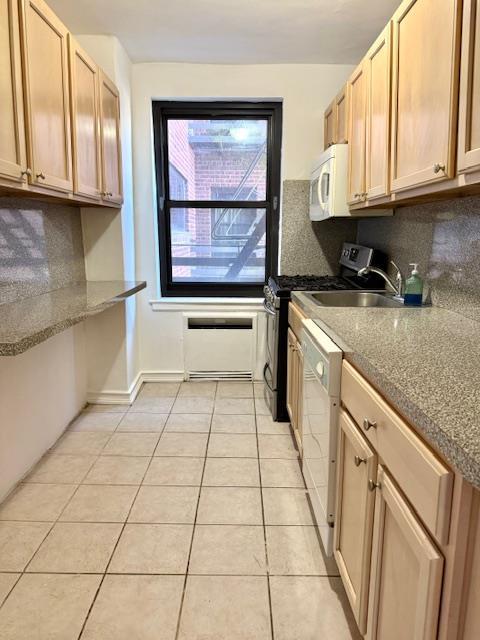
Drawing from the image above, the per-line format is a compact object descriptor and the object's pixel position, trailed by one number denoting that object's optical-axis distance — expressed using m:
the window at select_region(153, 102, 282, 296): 3.59
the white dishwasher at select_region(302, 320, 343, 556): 1.55
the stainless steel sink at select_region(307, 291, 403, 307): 2.58
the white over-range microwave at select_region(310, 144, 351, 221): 2.70
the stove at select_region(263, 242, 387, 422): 2.87
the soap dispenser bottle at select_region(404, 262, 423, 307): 2.17
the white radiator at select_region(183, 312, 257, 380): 3.70
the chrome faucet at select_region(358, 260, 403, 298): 2.43
